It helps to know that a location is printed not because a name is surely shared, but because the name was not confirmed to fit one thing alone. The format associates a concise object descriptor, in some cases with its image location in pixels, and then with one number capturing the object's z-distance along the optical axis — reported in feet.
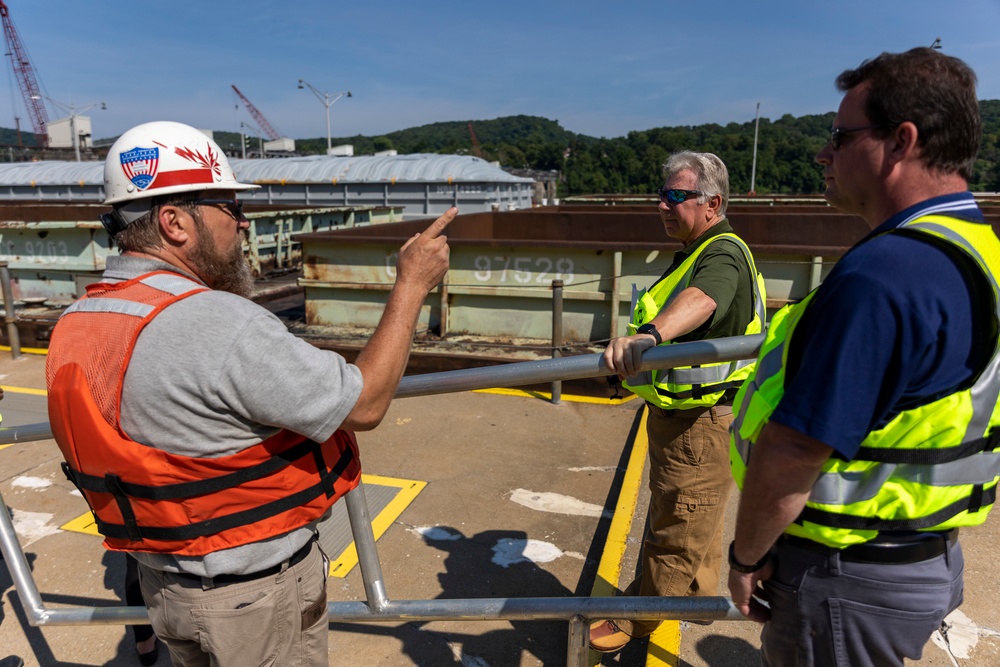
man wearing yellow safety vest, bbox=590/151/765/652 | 8.11
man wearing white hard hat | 4.49
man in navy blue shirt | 3.71
